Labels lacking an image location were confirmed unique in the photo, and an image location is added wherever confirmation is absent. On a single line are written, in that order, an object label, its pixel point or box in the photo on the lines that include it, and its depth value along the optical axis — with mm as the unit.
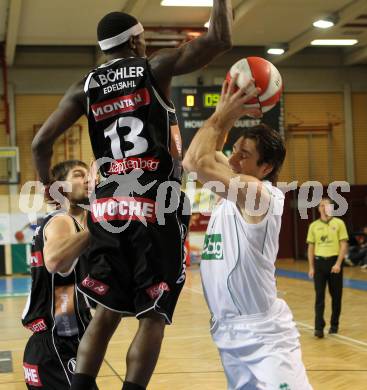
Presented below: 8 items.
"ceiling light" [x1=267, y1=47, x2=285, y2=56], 20406
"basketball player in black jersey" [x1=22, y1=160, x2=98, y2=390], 3867
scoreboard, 15516
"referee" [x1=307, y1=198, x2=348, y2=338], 9164
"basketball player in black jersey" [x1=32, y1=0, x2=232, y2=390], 3172
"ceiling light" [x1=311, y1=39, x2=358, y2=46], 20391
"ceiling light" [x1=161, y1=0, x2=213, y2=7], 16209
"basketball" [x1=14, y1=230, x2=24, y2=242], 19891
